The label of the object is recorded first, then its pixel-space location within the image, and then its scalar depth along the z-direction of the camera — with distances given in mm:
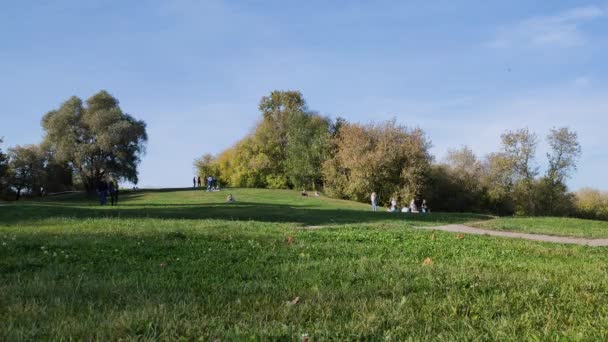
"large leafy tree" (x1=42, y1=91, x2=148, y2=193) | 62844
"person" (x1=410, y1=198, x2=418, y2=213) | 45338
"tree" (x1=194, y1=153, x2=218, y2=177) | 85625
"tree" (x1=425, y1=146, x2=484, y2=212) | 65188
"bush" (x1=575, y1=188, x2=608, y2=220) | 74500
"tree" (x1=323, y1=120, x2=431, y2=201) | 54938
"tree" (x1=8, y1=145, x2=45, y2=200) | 70188
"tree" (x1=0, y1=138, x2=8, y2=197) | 58359
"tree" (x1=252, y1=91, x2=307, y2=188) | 72312
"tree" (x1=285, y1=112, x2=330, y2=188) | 63750
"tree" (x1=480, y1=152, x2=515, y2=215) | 64125
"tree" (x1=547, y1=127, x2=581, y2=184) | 64375
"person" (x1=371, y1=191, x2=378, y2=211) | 41147
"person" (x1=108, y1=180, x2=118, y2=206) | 35444
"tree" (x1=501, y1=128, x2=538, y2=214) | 63406
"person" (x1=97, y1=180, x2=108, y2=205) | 36125
